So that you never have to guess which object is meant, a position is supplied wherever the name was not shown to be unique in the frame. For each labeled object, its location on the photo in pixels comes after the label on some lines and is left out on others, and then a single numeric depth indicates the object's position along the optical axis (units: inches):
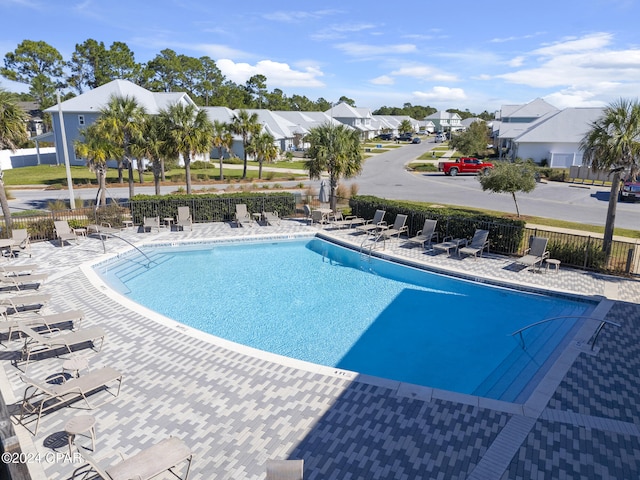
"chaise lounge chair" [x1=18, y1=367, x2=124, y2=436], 300.0
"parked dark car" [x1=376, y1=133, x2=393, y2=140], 3978.8
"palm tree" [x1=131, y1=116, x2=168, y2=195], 930.1
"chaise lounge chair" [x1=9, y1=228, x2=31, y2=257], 673.6
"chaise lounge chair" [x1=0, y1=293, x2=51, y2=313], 459.2
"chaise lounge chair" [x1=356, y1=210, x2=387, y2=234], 777.6
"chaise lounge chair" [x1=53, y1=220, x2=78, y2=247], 712.4
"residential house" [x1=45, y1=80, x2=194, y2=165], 1784.0
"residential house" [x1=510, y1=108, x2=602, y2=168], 1694.1
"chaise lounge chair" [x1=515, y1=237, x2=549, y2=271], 604.4
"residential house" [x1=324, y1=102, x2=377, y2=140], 3476.9
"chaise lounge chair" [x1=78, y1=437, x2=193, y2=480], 229.6
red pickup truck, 1653.5
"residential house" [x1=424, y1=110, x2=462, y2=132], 5172.2
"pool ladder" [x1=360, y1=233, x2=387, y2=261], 703.1
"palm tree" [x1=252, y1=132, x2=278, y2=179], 1551.4
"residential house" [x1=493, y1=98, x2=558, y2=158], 2171.5
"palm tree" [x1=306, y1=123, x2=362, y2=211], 874.8
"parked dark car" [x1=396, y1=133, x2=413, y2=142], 3881.9
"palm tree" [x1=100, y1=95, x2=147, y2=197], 930.1
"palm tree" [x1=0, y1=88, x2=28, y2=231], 709.3
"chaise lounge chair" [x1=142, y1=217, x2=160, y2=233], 798.5
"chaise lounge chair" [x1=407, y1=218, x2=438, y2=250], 714.8
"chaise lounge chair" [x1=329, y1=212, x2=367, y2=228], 841.5
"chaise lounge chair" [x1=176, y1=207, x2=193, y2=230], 816.3
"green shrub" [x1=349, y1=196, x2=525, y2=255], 668.7
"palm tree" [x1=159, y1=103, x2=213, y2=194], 915.4
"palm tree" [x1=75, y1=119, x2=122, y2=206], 911.0
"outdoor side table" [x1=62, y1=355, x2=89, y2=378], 331.6
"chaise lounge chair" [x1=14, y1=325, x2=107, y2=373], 372.8
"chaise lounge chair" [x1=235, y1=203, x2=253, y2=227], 855.1
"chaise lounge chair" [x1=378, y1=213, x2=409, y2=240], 739.1
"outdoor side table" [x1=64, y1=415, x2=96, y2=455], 262.4
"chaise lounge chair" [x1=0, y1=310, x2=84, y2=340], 404.7
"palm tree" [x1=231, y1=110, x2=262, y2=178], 1526.8
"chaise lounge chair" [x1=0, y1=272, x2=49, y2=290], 522.3
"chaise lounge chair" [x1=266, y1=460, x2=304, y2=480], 220.5
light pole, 859.6
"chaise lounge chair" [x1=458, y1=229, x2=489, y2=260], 656.3
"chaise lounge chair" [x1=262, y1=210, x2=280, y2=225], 862.5
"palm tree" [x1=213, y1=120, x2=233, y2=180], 1467.8
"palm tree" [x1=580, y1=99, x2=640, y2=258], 578.2
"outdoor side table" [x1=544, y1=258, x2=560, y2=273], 605.0
